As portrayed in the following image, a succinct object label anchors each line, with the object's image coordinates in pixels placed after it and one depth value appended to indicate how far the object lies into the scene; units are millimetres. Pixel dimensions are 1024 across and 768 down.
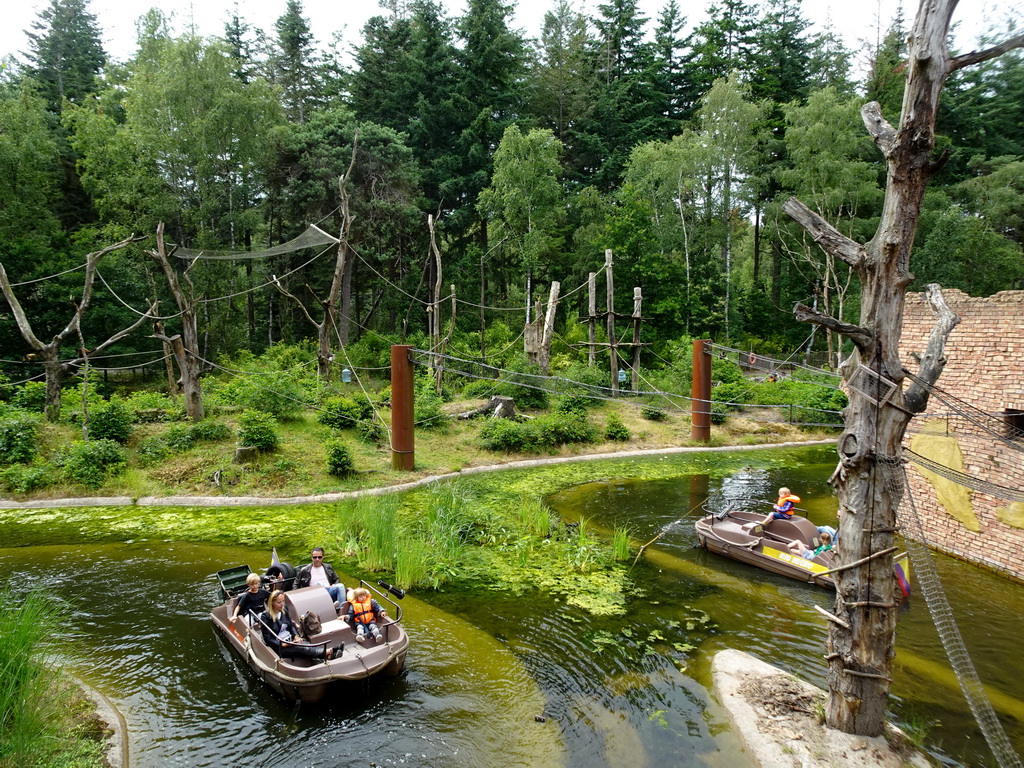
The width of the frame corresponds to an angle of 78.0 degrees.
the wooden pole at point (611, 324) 22047
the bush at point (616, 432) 18766
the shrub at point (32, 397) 15844
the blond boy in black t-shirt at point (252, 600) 7469
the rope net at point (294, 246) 18078
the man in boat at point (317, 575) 7883
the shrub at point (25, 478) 12805
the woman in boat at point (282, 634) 6473
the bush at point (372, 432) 16578
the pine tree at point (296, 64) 32312
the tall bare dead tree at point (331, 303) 19578
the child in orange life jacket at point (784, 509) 10688
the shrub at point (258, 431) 14383
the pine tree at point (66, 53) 30750
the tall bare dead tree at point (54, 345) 14945
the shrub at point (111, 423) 14406
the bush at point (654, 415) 21047
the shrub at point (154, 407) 16516
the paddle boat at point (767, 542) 9648
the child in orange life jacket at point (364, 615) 6871
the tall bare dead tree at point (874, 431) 5348
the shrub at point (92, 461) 13141
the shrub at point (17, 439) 13492
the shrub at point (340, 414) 16906
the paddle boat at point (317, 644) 6297
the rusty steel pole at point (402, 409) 14648
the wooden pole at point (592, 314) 22453
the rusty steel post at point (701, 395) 18203
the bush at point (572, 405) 19109
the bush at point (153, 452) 14195
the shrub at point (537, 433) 17203
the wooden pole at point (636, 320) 22828
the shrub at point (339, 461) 14070
